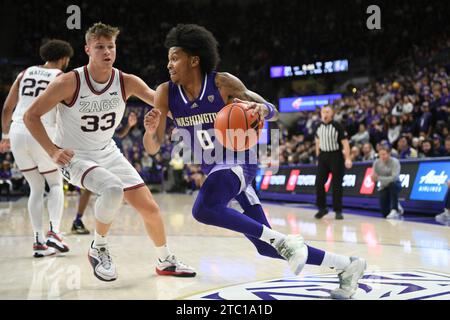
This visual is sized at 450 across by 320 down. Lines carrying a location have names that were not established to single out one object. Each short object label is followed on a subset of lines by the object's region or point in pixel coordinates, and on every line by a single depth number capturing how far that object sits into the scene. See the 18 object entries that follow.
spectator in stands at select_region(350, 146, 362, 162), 10.77
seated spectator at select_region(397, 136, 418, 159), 9.57
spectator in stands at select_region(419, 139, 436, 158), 9.04
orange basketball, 2.91
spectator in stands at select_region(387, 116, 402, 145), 12.09
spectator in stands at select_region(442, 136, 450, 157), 8.50
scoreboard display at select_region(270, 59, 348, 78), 21.28
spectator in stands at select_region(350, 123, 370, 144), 12.66
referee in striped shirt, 7.94
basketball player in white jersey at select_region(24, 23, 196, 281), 3.56
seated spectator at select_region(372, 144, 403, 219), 8.02
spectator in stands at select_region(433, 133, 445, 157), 9.03
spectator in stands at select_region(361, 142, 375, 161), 10.51
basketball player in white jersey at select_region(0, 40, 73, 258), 4.80
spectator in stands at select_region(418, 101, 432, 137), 11.06
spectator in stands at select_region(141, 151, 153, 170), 18.44
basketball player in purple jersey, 2.93
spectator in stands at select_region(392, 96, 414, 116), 12.70
